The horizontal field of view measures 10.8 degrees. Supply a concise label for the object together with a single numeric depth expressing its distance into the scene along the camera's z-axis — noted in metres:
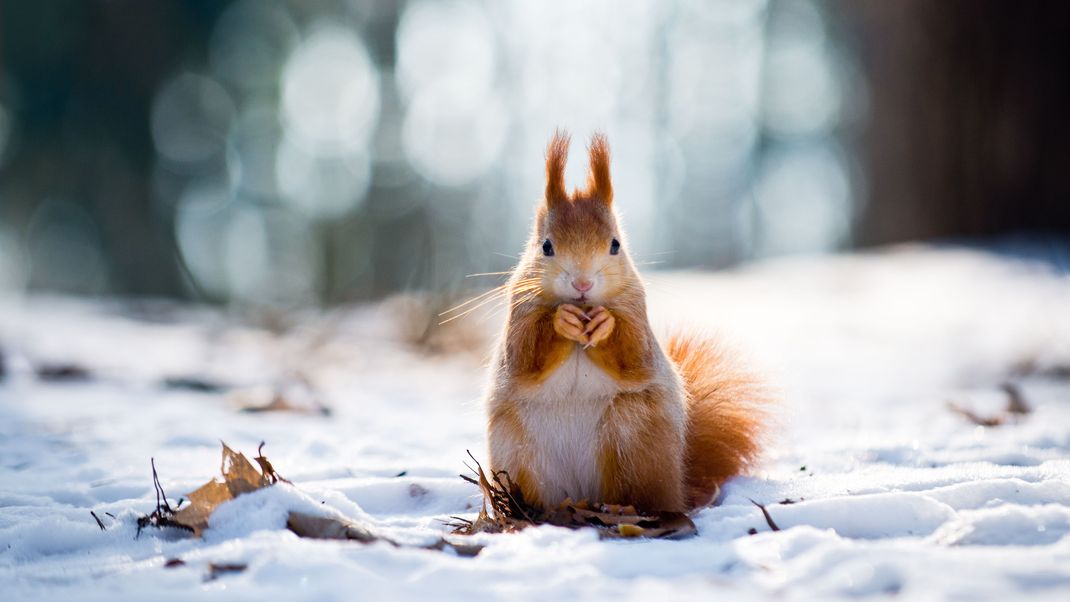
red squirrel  2.75
